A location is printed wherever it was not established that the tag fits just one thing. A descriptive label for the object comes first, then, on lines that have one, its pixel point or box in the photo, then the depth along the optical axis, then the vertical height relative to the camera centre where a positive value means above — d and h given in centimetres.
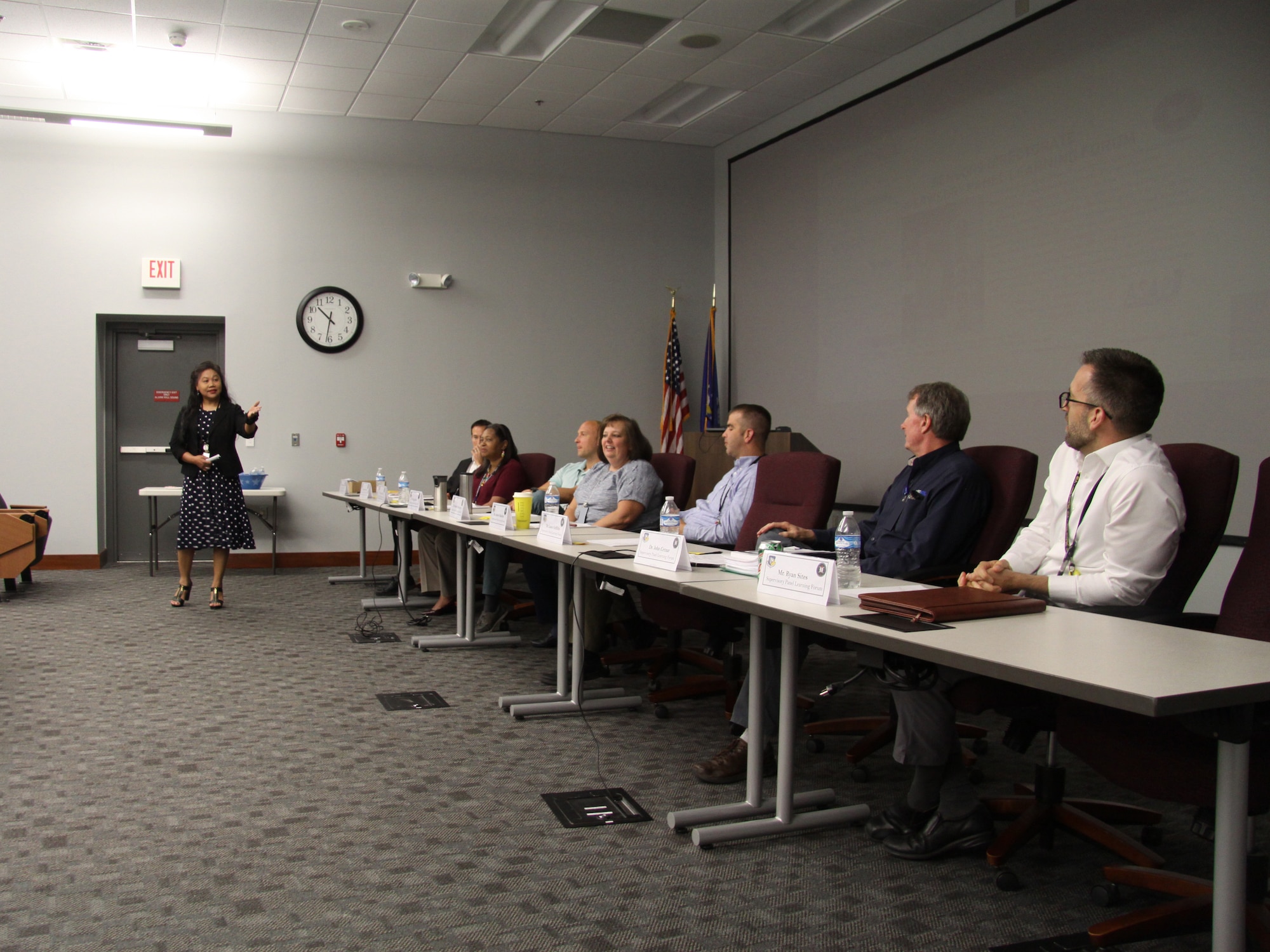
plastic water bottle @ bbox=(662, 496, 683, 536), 330 -29
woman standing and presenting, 575 -24
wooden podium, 688 -15
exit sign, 761 +116
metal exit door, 787 +7
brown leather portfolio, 194 -34
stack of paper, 272 -36
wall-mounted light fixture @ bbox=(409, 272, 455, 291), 816 +122
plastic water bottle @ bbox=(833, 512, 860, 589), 241 -29
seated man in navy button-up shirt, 288 -22
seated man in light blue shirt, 417 -21
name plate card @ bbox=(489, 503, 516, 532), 411 -37
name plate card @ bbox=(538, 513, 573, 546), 354 -37
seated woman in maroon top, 566 -33
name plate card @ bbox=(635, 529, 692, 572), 277 -34
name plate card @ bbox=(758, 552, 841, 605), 217 -33
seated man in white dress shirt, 225 -26
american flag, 866 +30
